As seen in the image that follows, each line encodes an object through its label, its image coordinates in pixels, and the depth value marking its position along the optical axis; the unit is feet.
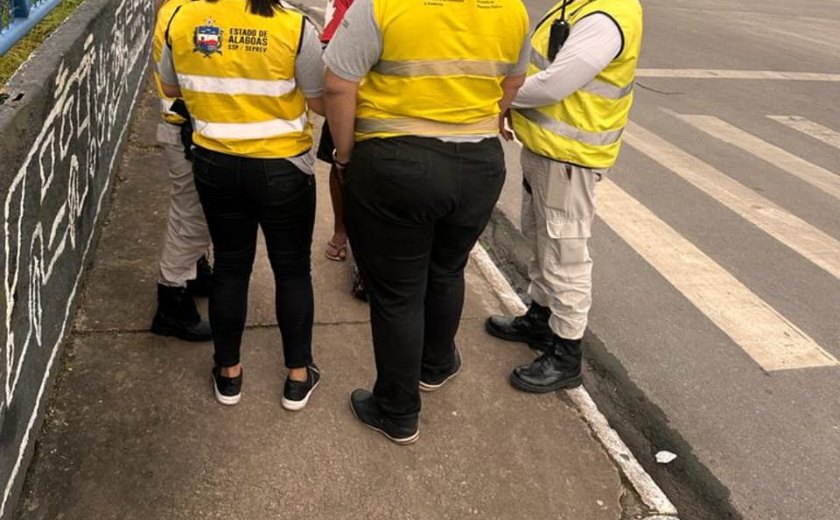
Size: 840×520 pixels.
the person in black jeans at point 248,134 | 8.19
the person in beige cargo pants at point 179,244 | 10.48
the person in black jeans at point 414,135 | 7.74
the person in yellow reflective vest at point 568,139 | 9.55
